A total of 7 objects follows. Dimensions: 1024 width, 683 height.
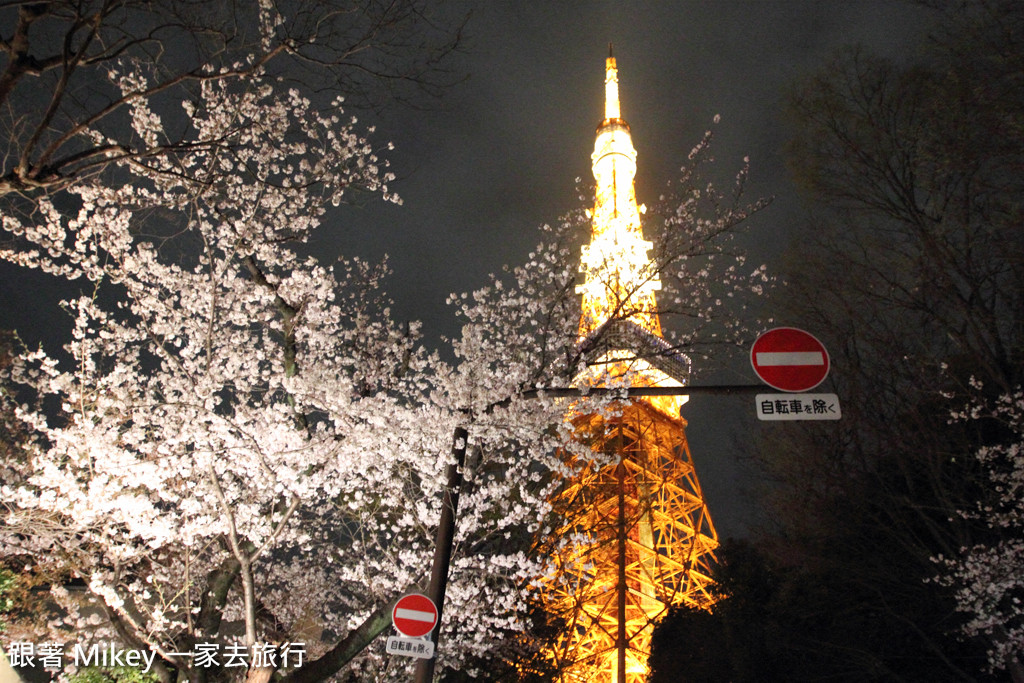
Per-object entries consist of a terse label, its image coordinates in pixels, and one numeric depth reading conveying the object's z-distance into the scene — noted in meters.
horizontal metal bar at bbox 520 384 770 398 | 4.32
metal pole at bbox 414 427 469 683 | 4.36
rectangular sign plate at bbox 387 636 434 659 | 4.29
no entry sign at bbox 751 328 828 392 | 4.13
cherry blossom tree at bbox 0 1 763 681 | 5.68
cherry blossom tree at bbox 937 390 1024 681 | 7.67
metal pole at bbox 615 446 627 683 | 17.19
